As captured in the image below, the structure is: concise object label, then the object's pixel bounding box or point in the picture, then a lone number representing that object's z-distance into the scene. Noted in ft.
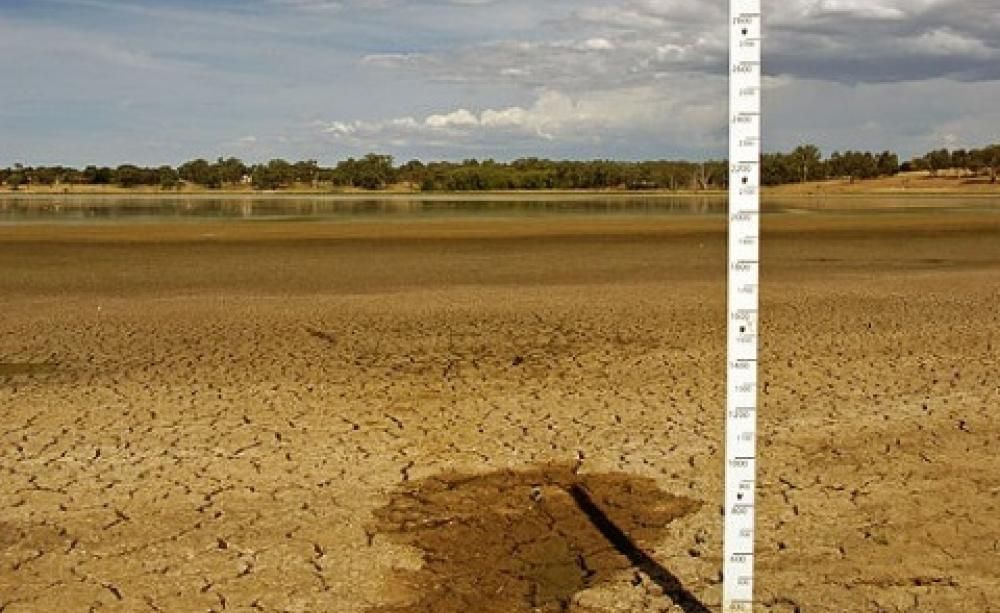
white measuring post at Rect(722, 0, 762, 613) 13.34
